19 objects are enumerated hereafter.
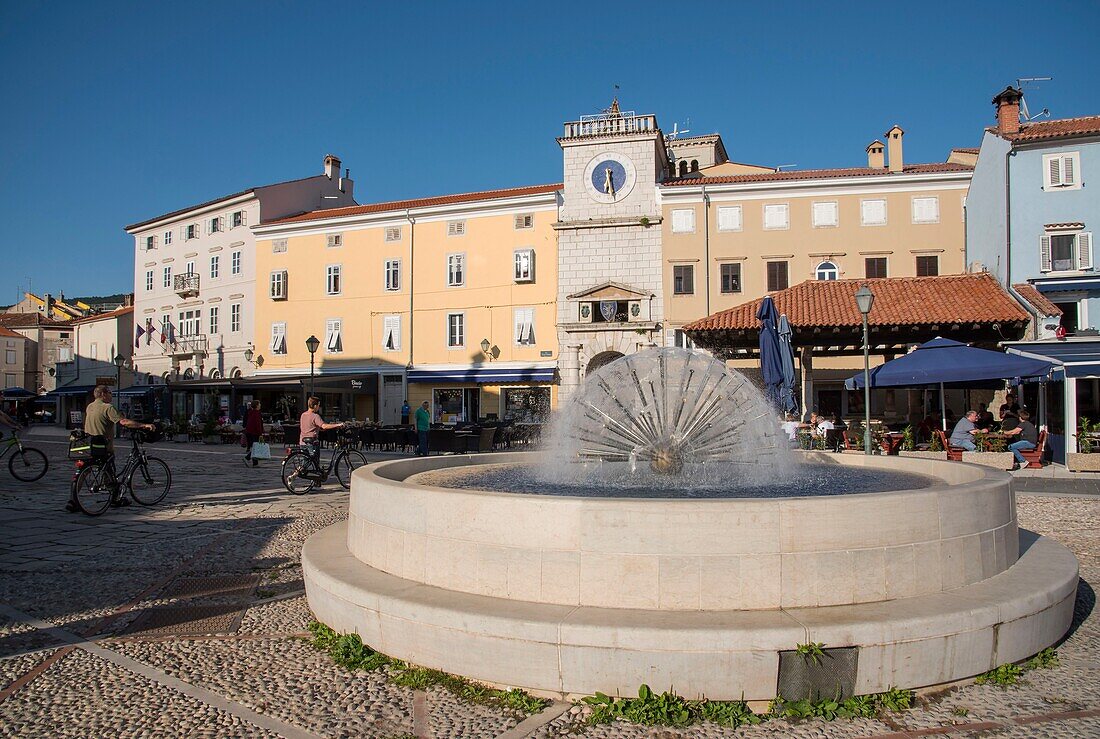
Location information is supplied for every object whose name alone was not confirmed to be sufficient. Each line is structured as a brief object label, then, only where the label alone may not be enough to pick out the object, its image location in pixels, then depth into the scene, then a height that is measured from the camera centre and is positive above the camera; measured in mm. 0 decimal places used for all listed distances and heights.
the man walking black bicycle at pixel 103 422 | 9570 -392
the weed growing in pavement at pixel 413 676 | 3629 -1539
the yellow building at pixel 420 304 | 31000 +3994
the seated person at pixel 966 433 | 15133 -929
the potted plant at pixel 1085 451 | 15078 -1340
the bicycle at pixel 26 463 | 13066 -1282
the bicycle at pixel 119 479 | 9539 -1231
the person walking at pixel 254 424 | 17844 -782
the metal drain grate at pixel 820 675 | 3518 -1386
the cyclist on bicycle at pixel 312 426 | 11812 -554
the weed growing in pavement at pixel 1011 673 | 3863 -1544
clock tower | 29625 +6066
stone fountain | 3539 -1117
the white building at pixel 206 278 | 37031 +6233
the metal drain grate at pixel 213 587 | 5785 -1605
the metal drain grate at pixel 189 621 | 4844 -1589
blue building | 22812 +5557
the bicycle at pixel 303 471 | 11789 -1282
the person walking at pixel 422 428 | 20344 -1031
